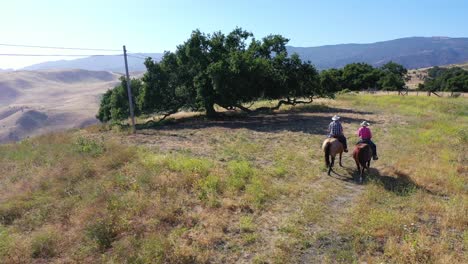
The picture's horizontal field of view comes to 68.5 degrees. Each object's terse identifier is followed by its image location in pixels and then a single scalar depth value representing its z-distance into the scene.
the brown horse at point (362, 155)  13.18
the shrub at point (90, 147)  16.56
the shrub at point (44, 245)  8.45
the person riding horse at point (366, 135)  13.73
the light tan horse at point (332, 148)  14.02
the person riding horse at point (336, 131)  14.46
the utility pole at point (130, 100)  22.67
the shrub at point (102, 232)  8.73
